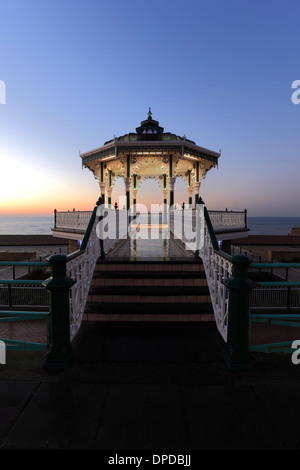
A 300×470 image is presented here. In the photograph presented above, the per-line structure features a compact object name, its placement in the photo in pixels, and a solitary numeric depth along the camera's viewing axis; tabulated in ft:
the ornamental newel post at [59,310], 9.39
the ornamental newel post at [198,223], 18.66
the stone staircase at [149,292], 14.14
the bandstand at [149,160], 42.19
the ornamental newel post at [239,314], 9.29
